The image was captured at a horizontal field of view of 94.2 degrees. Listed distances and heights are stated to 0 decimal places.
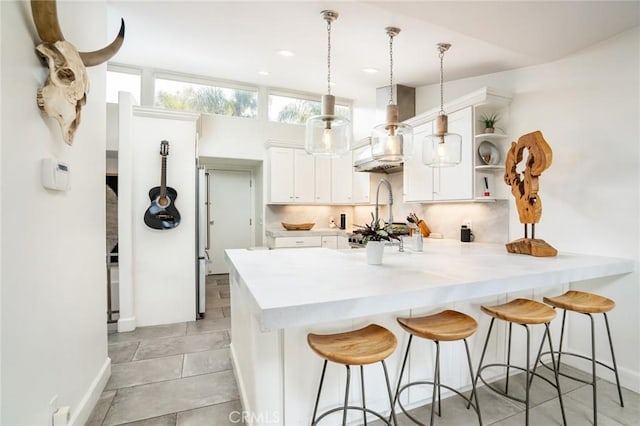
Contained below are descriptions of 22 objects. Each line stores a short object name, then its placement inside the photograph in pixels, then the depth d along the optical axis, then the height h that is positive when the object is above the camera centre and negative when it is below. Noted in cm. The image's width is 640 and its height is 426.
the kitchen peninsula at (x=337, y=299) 122 -39
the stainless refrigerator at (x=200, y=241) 359 -37
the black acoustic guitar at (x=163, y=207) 333 +4
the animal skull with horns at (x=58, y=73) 125 +63
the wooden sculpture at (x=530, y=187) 229 +20
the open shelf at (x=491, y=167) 292 +43
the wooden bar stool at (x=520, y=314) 166 -60
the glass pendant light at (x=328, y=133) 202 +56
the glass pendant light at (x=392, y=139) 218 +54
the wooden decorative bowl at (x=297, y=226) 477 -25
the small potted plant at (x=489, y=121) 296 +92
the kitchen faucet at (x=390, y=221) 210 -7
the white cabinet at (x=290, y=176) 466 +56
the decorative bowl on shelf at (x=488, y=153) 301 +59
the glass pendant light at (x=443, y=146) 234 +52
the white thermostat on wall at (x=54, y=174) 134 +17
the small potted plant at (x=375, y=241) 191 -19
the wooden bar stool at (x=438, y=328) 146 -60
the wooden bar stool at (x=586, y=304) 185 -60
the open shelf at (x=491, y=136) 290 +74
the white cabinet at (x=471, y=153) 291 +59
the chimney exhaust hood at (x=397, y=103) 393 +144
